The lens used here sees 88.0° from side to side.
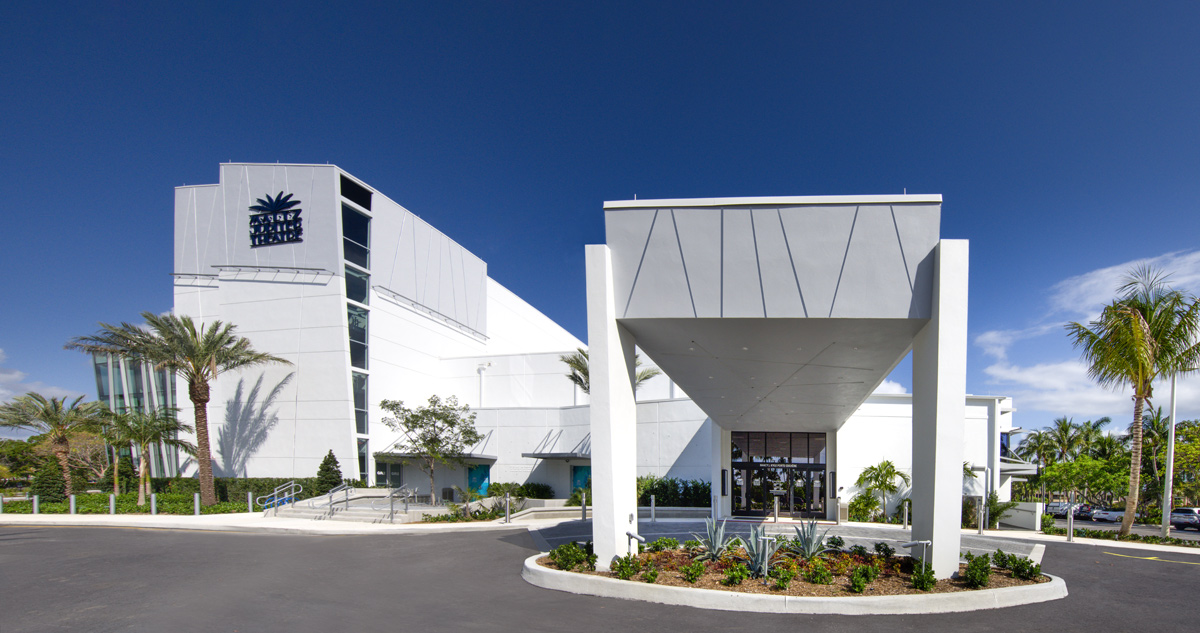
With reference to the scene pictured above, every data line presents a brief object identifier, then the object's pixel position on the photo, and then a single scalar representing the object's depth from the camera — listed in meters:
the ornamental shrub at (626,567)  10.31
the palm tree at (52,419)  31.17
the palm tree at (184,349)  29.53
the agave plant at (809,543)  11.36
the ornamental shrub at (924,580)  9.60
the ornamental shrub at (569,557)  11.23
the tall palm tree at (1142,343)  19.11
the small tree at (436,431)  28.95
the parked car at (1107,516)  40.72
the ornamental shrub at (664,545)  12.55
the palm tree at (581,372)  36.75
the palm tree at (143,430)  30.73
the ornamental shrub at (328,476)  31.91
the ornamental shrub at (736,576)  9.77
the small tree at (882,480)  26.36
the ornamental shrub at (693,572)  10.01
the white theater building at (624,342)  10.55
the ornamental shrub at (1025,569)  10.48
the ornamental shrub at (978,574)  9.66
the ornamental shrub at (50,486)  31.73
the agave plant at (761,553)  10.19
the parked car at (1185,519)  34.34
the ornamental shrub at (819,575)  9.90
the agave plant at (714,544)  11.41
